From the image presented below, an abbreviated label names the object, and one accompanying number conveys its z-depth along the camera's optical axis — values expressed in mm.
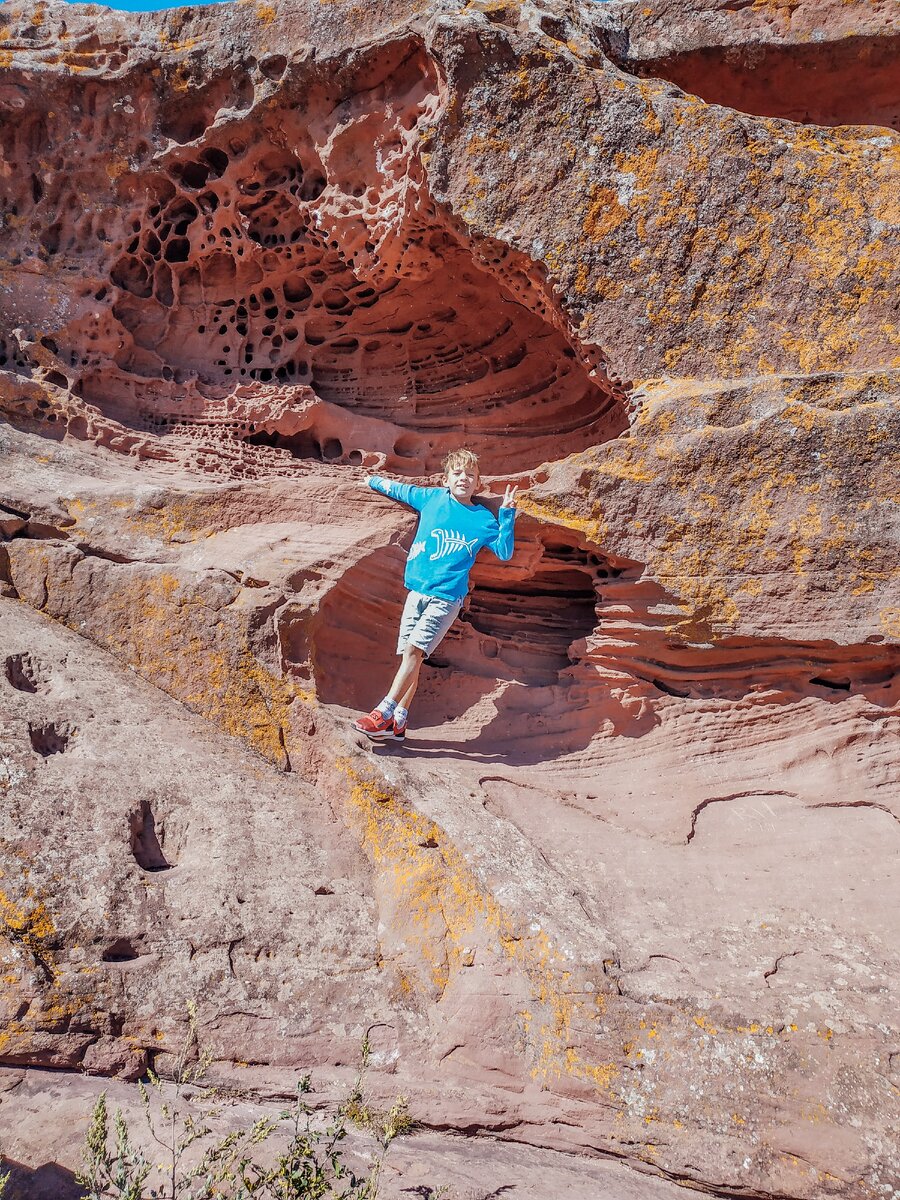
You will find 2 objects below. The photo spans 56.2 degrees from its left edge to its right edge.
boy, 4184
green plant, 2096
